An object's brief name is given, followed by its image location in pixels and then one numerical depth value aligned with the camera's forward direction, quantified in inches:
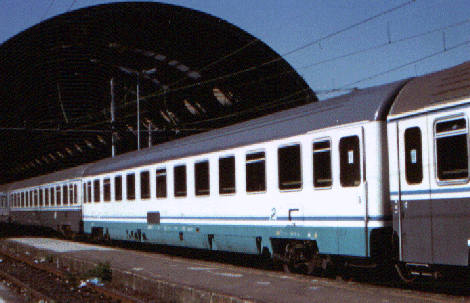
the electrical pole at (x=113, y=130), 1285.8
